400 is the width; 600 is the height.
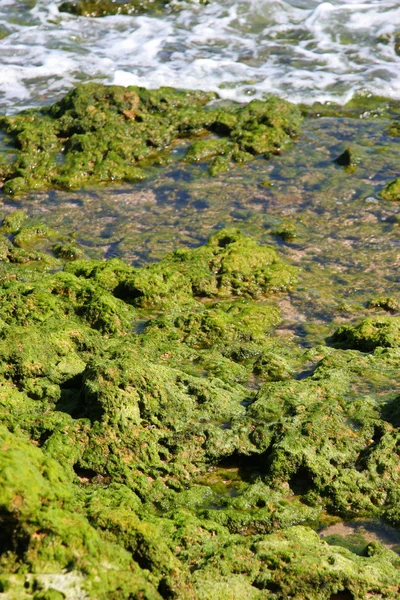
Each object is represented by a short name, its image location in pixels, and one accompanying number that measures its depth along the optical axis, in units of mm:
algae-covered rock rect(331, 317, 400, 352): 15594
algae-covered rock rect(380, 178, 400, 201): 22734
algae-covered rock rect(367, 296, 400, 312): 17609
